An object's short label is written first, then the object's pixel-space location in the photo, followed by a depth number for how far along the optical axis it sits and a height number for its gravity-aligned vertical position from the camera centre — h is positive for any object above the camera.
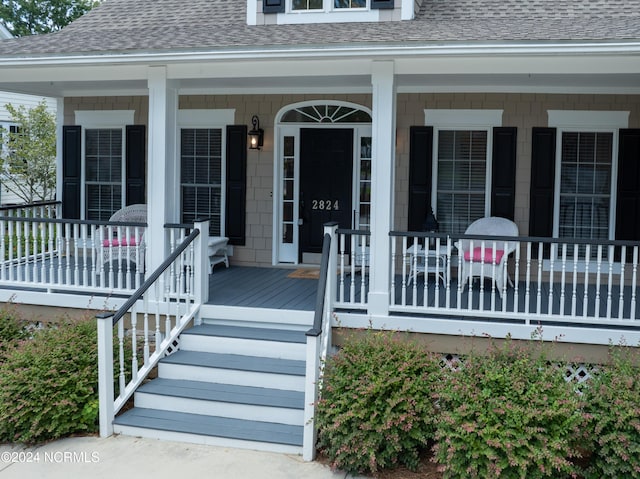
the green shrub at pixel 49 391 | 5.93 -1.70
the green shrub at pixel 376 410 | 5.27 -1.60
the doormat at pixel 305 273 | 9.16 -0.99
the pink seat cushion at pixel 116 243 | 9.11 -0.60
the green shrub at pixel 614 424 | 4.89 -1.56
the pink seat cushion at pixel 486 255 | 8.01 -0.61
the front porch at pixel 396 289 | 6.51 -1.02
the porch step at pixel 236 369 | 6.30 -1.58
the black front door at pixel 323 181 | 9.60 +0.27
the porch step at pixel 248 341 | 6.68 -1.38
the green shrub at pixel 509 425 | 4.86 -1.59
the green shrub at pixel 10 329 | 7.27 -1.44
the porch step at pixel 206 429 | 5.76 -1.96
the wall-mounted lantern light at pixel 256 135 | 9.62 +0.89
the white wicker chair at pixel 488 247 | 7.81 -0.52
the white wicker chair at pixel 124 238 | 7.63 -0.53
